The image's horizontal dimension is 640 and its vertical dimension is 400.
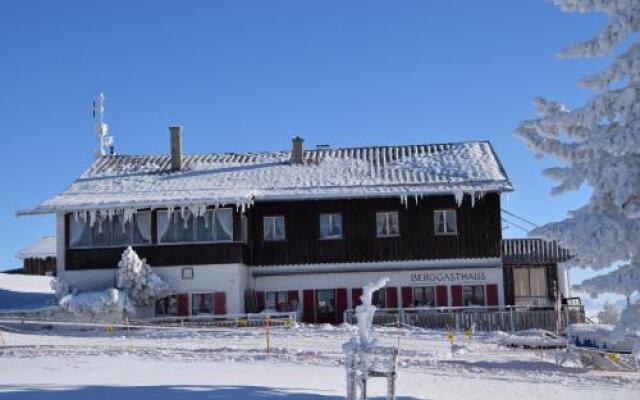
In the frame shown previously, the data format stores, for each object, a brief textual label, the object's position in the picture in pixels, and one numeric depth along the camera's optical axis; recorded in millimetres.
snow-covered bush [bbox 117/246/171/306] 31203
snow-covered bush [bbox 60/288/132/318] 30359
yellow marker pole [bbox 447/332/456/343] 25409
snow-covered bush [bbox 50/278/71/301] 31562
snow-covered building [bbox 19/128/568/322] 32375
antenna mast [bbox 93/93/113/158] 42062
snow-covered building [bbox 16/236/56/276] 55844
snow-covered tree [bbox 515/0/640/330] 11758
